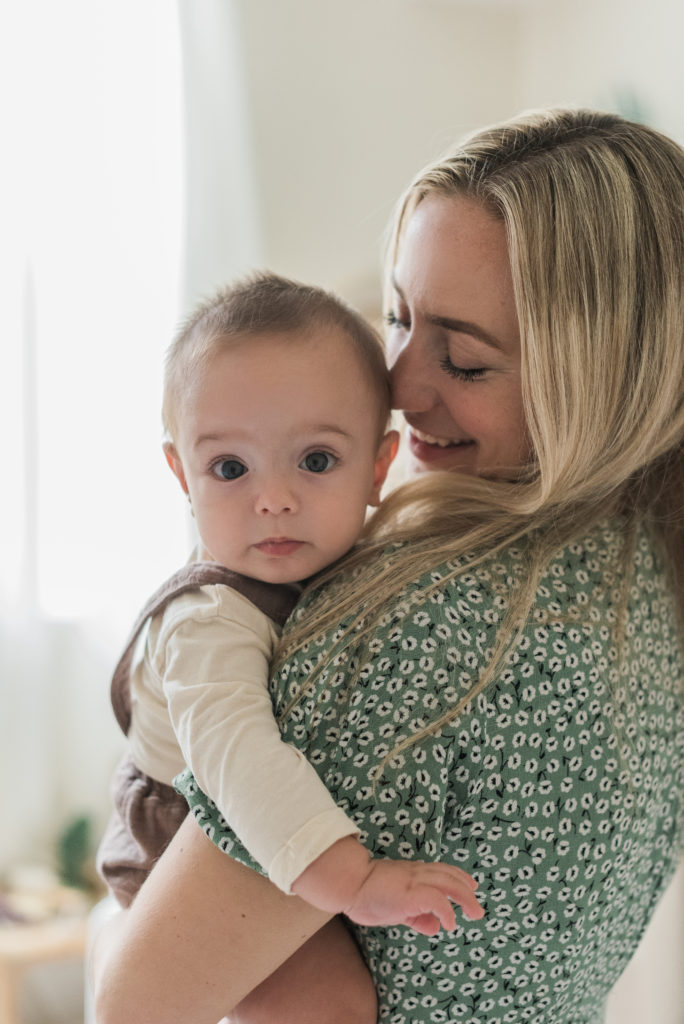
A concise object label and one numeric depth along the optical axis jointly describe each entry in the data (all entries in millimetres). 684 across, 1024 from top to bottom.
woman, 798
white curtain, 2545
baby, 755
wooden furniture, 2467
